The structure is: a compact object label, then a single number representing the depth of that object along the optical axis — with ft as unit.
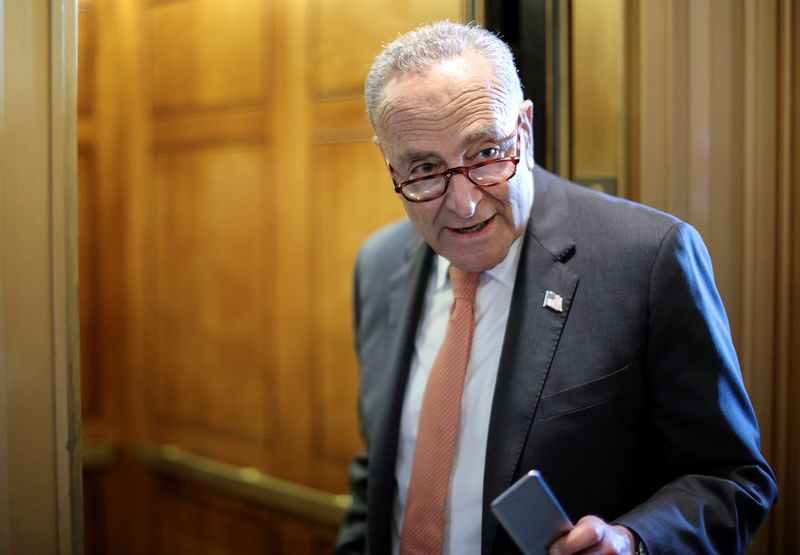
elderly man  3.65
